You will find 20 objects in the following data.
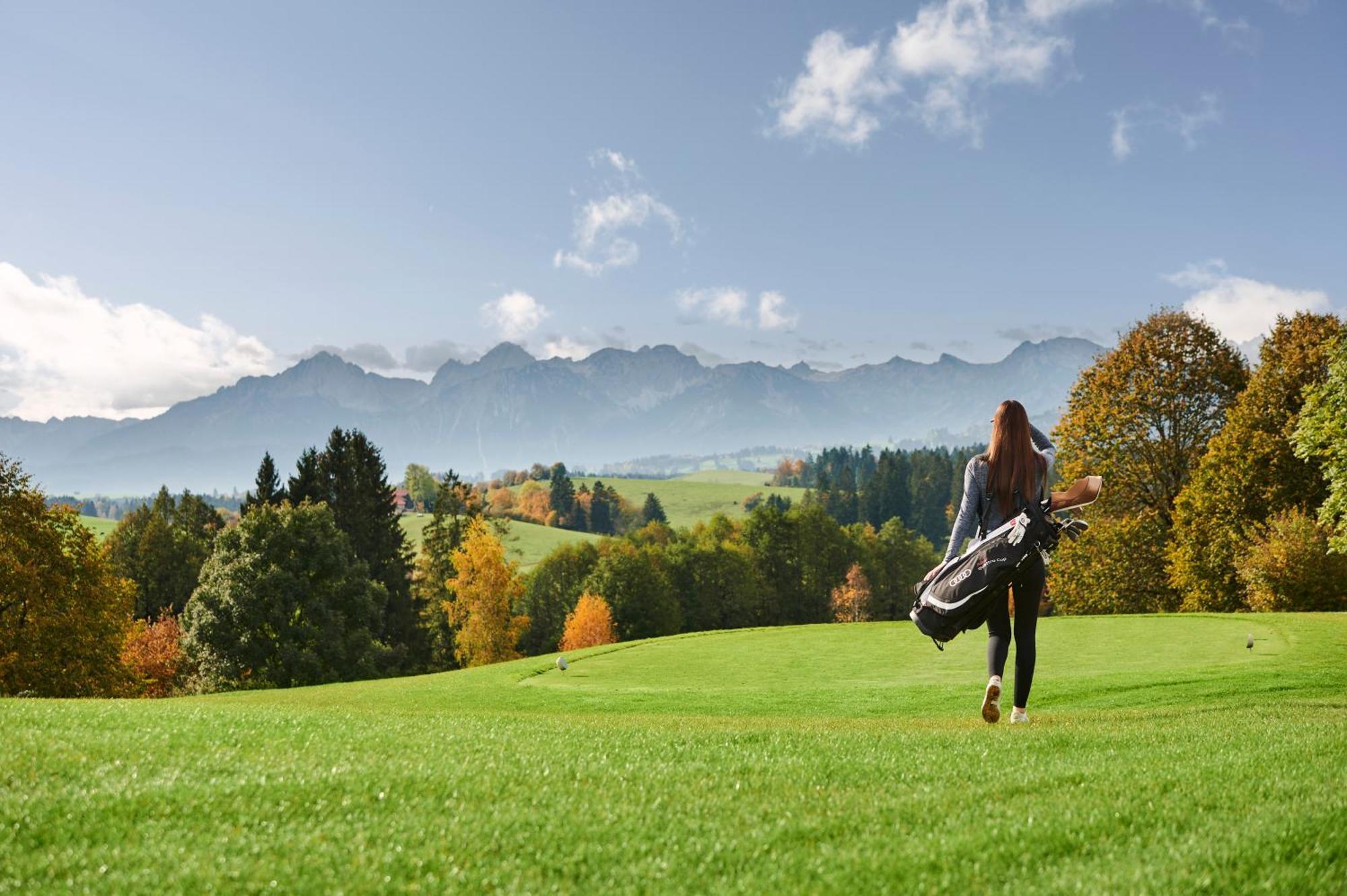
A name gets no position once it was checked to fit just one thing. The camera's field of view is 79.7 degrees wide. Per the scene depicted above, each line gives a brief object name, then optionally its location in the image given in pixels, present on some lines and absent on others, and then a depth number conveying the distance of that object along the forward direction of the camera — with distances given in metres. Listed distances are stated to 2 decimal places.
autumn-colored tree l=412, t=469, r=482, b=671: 70.31
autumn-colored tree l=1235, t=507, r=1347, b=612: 31.44
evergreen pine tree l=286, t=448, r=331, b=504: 63.97
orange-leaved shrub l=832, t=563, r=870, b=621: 103.50
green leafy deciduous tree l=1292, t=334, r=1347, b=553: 24.80
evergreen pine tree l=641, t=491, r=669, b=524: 180.25
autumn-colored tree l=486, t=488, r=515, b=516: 182.00
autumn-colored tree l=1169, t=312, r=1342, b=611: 34.00
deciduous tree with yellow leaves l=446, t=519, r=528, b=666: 65.88
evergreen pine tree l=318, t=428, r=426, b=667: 65.56
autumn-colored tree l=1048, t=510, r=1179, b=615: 37.59
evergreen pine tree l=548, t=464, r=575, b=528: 174.00
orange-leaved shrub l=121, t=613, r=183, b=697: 49.26
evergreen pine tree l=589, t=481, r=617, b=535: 176.88
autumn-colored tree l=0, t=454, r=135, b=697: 29.81
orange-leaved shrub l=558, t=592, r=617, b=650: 78.19
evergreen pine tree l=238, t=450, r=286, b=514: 64.19
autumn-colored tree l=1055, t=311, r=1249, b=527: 37.06
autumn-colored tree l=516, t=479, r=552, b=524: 176.12
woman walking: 9.63
